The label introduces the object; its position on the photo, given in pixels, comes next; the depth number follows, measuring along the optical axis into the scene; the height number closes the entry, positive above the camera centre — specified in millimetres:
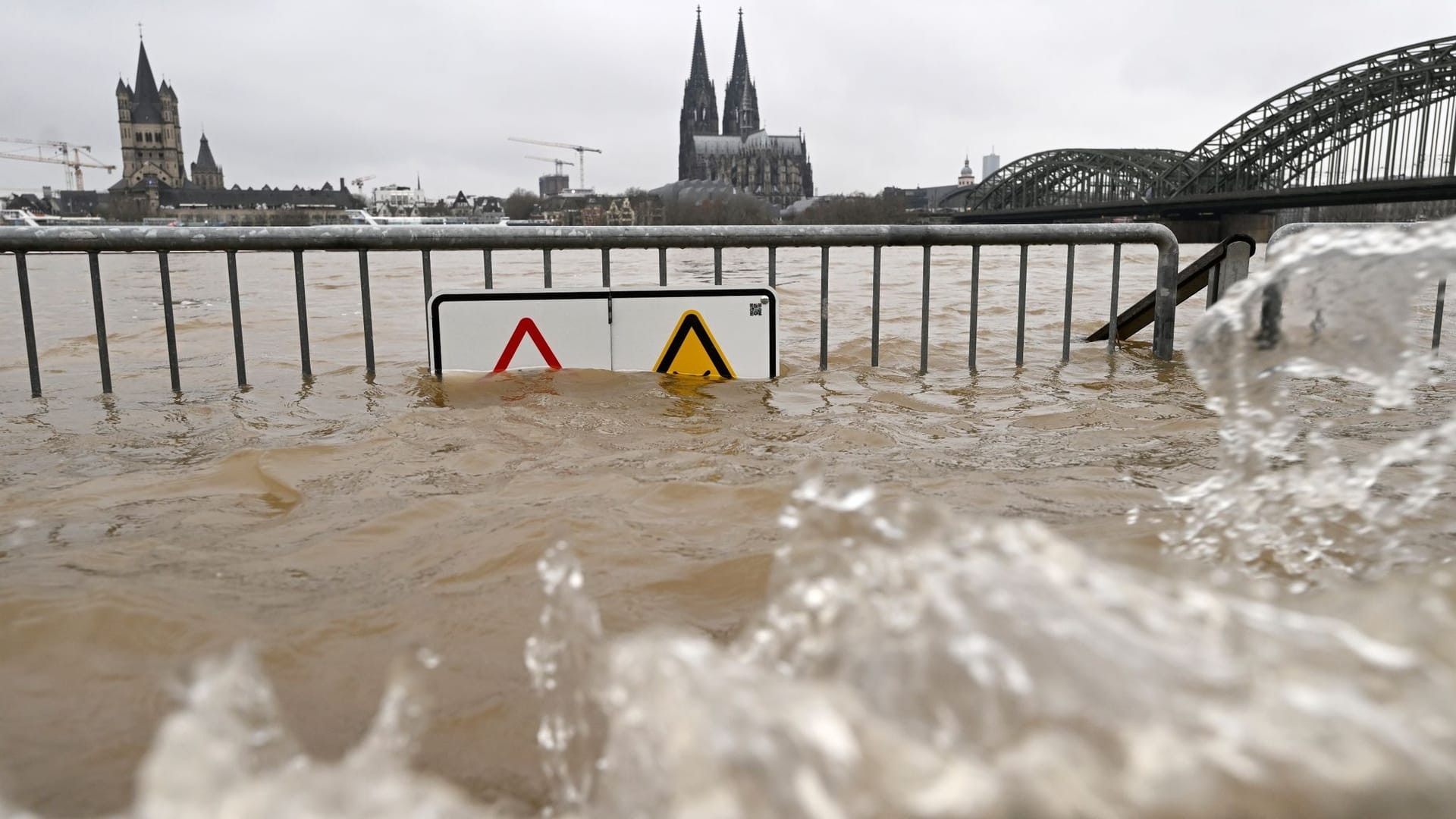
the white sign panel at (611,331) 5477 -445
